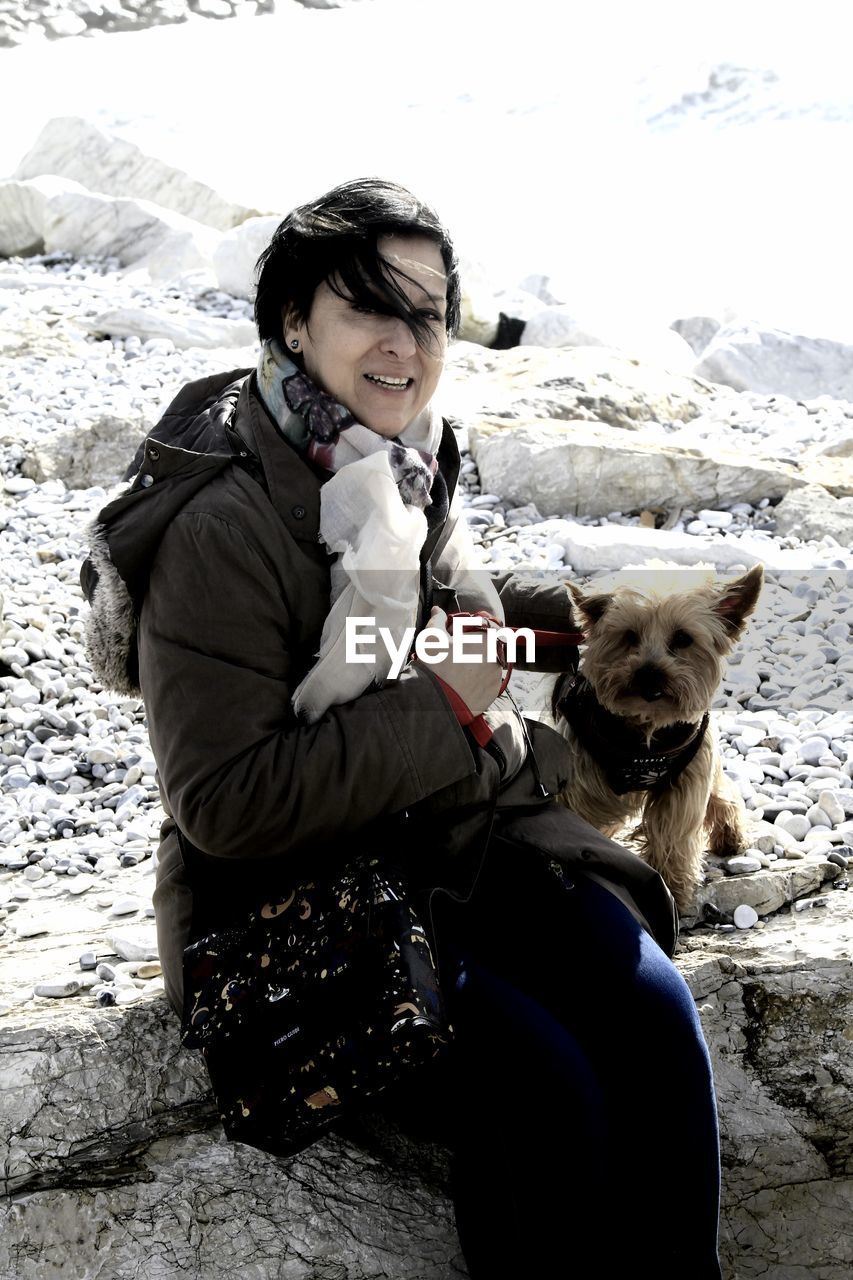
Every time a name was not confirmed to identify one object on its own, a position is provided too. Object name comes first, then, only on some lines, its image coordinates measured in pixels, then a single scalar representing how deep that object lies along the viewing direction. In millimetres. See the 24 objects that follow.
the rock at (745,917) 3285
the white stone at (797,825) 3818
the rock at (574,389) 8547
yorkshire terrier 3170
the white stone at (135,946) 3055
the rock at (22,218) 14008
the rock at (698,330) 14562
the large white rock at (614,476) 7320
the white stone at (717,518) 7117
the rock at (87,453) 7547
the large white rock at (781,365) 10953
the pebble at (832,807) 3855
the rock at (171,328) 10438
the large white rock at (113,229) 13750
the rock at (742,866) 3533
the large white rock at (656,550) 6312
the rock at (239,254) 12047
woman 2162
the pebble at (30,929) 3463
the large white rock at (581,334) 11547
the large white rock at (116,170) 16156
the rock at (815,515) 6922
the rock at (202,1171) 2459
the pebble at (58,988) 2857
